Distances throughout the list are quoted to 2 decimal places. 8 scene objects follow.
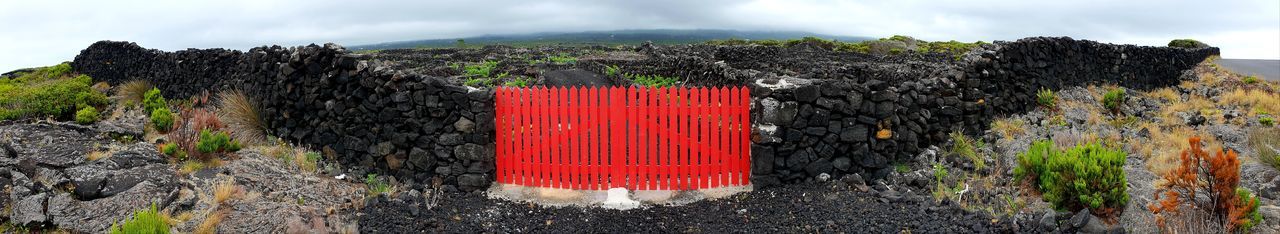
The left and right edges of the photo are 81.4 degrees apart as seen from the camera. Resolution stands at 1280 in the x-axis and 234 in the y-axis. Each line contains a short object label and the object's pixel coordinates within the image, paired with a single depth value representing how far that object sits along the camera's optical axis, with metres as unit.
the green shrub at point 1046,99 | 11.77
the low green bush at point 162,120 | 9.86
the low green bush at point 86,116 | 10.72
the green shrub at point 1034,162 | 6.84
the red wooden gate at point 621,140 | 7.57
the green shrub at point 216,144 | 7.94
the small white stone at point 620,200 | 7.46
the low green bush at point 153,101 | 12.33
